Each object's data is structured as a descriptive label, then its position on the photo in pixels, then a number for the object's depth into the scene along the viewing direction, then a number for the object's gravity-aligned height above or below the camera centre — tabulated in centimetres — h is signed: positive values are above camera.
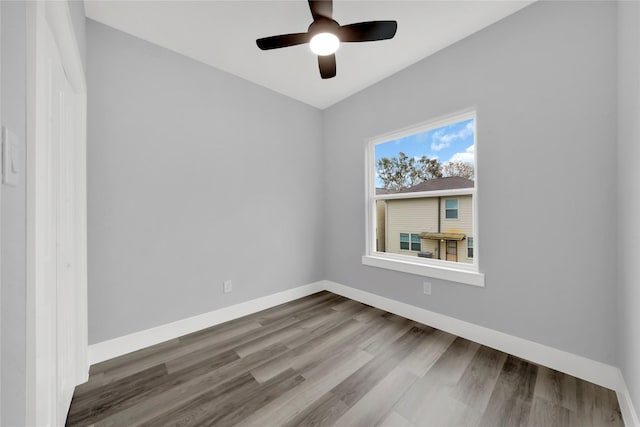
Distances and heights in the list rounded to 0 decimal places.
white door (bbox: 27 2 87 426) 74 -9
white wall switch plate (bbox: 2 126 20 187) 62 +14
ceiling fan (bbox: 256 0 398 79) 162 +127
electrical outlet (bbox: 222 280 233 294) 271 -81
